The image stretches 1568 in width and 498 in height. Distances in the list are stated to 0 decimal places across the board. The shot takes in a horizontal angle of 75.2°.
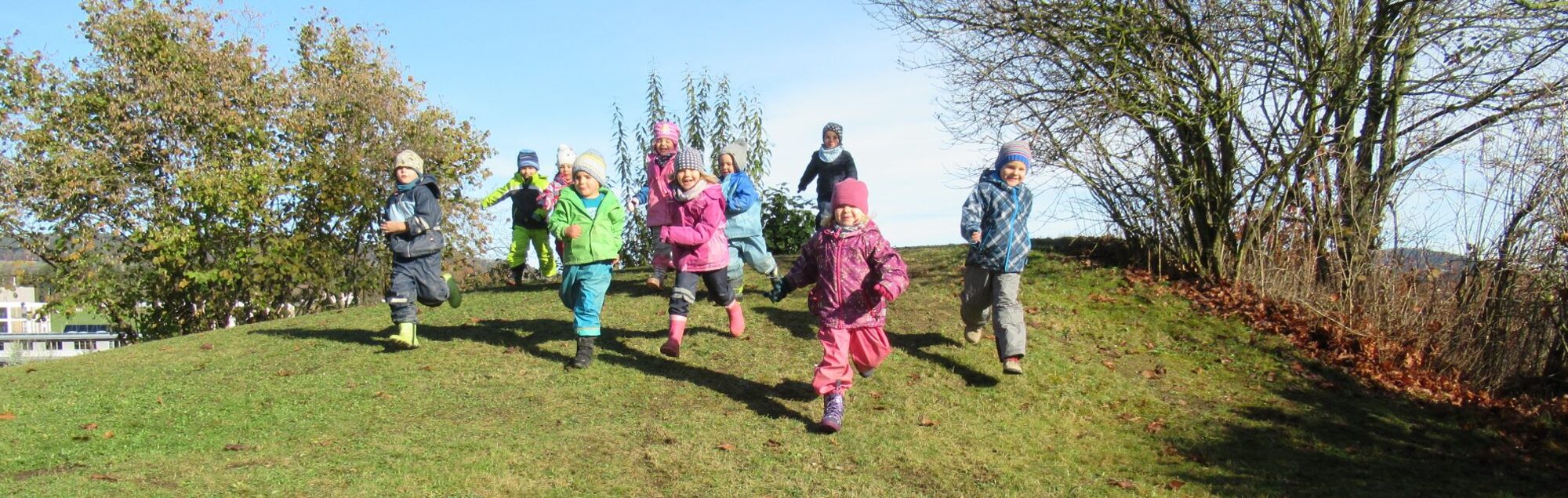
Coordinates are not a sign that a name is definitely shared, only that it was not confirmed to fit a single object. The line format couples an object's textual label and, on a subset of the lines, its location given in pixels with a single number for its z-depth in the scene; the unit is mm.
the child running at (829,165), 10586
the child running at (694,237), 7691
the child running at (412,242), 8094
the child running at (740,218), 9391
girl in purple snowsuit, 6305
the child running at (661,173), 8977
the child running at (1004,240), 7465
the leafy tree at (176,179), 14547
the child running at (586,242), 7582
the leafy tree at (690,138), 15961
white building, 17669
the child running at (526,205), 10891
